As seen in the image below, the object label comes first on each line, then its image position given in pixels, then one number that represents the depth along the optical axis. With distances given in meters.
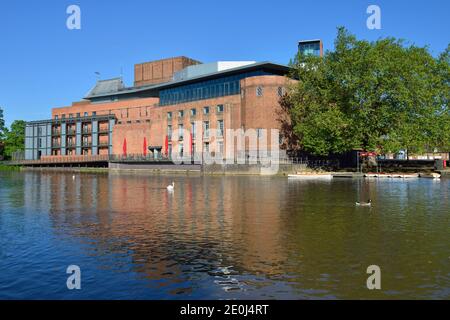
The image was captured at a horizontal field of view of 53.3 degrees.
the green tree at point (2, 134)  138.12
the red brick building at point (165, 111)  83.00
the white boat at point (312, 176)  63.70
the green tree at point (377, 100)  65.31
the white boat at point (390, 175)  62.00
